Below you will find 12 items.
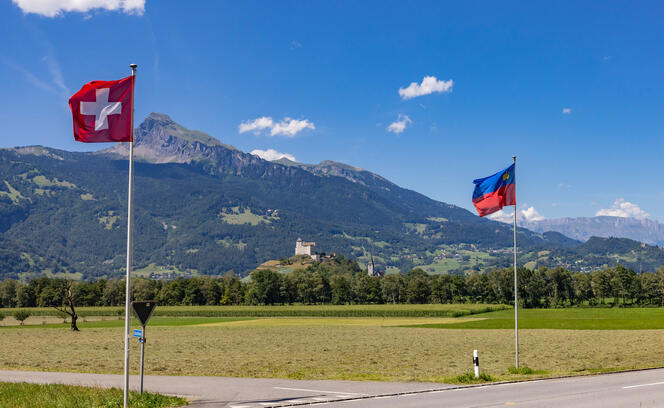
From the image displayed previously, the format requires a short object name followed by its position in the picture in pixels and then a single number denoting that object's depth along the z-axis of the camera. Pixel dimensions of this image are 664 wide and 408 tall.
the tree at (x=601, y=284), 177.12
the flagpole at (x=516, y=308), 32.31
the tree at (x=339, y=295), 198.73
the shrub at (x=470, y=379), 27.17
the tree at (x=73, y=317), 85.88
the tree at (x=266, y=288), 193.12
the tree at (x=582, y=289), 182.12
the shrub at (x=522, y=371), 30.86
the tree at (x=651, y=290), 174.24
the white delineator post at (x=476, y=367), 27.89
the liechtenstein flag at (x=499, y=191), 32.22
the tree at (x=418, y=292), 193.88
